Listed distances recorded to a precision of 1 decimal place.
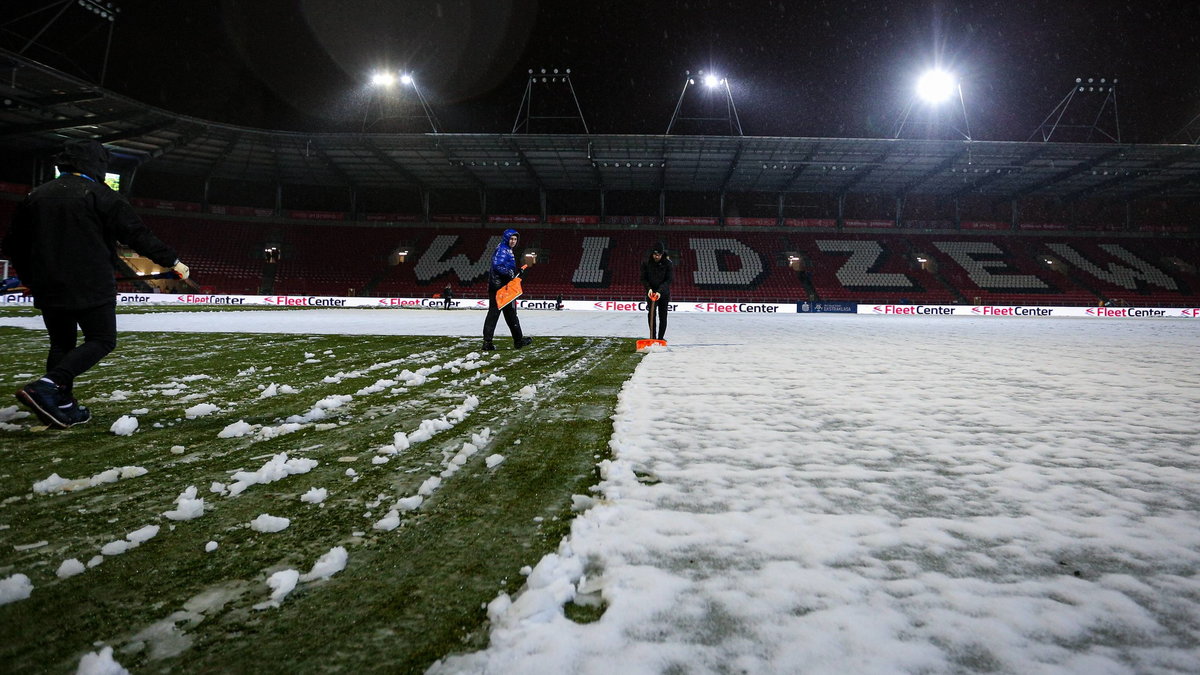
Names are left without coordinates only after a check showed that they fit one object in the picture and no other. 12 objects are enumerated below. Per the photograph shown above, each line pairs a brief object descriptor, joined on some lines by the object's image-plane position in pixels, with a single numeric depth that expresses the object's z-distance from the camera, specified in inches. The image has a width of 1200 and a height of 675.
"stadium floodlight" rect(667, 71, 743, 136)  1178.7
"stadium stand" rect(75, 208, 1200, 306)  1381.6
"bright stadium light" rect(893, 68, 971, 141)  1153.4
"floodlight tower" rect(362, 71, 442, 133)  1191.6
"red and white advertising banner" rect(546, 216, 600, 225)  1592.0
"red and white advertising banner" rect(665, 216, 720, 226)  1582.4
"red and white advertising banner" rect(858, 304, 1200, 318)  1219.2
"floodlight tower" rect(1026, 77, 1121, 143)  1204.5
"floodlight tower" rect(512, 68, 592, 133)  1165.7
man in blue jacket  332.2
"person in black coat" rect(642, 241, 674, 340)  368.8
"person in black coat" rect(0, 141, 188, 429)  142.9
